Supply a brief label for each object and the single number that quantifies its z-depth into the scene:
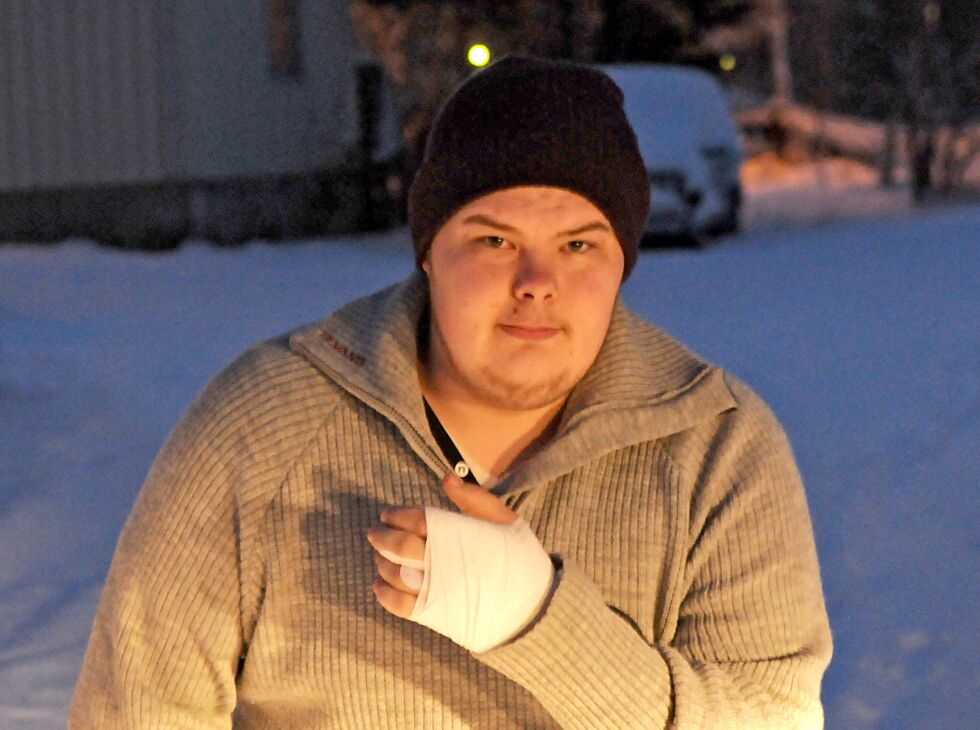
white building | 13.51
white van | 14.77
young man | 2.51
